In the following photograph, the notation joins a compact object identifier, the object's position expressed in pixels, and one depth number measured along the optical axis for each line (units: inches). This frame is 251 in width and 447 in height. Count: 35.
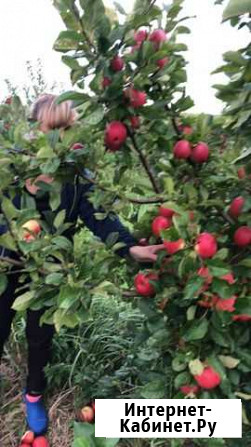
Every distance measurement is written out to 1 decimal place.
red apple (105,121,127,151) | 49.0
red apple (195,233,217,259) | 46.2
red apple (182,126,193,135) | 54.2
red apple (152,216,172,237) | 50.7
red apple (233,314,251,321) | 50.1
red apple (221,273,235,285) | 47.4
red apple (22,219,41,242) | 51.6
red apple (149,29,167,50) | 49.2
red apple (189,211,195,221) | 49.2
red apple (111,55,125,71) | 45.8
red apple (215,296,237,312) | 47.7
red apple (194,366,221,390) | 48.7
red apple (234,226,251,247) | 49.7
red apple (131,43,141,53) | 47.7
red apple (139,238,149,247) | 58.6
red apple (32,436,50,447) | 77.3
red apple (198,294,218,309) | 47.8
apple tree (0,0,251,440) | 46.4
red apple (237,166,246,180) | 51.5
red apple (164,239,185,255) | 47.6
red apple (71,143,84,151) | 52.3
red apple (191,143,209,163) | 52.2
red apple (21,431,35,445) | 77.7
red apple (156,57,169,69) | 49.0
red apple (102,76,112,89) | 46.0
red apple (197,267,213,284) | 45.8
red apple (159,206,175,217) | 50.9
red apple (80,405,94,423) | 76.5
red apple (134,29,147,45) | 48.1
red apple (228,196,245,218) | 50.5
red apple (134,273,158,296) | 53.6
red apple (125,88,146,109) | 47.8
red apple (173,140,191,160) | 51.7
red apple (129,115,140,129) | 49.9
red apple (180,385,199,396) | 50.9
